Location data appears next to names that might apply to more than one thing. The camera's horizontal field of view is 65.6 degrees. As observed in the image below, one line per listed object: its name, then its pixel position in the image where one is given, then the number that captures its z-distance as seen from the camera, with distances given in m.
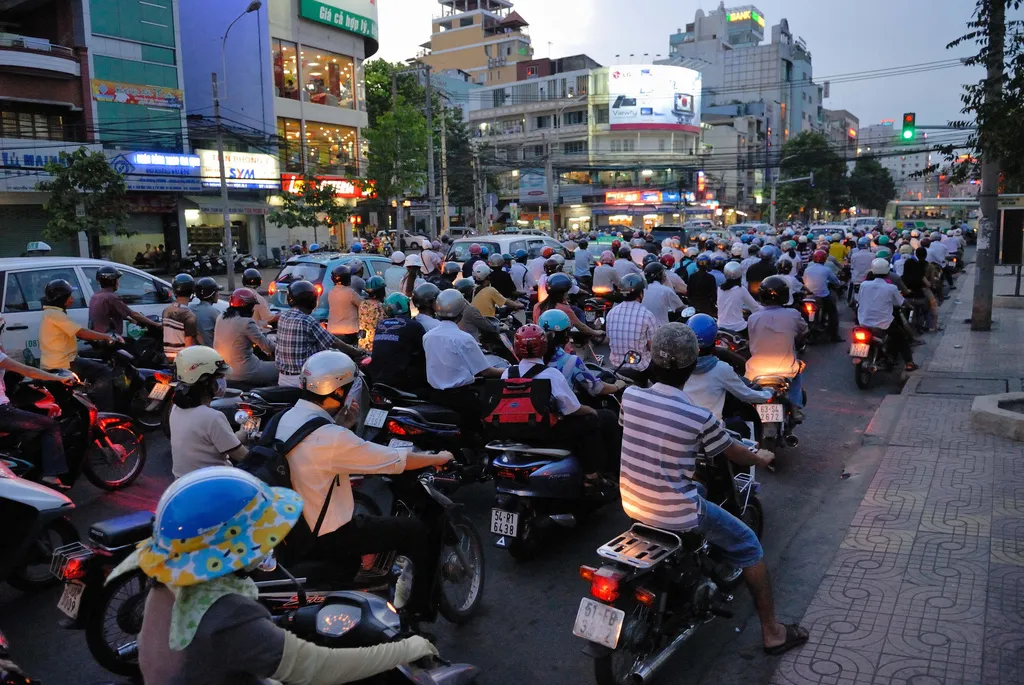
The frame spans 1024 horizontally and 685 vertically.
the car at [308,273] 12.51
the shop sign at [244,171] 36.12
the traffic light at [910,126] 20.02
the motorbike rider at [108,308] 8.77
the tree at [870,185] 74.22
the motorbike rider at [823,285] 13.52
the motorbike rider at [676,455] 3.79
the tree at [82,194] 25.56
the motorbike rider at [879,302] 10.13
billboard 67.00
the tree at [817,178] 66.00
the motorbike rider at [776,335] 7.53
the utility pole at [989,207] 11.28
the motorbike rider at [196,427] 4.61
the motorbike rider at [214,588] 2.08
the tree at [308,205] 35.88
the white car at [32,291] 8.91
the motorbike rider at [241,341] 7.46
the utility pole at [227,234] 26.89
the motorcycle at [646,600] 3.55
